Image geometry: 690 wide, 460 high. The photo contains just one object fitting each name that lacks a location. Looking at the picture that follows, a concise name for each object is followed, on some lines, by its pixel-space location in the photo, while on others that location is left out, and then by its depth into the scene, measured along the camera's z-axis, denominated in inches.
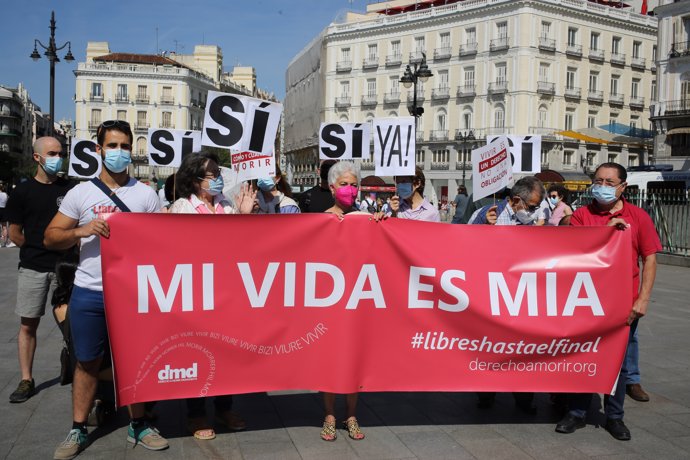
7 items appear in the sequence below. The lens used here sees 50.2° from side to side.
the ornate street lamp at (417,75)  815.7
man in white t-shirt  167.3
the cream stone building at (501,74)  2337.6
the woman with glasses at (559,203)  369.8
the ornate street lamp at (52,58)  857.5
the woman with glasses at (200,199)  183.0
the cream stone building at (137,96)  3440.0
